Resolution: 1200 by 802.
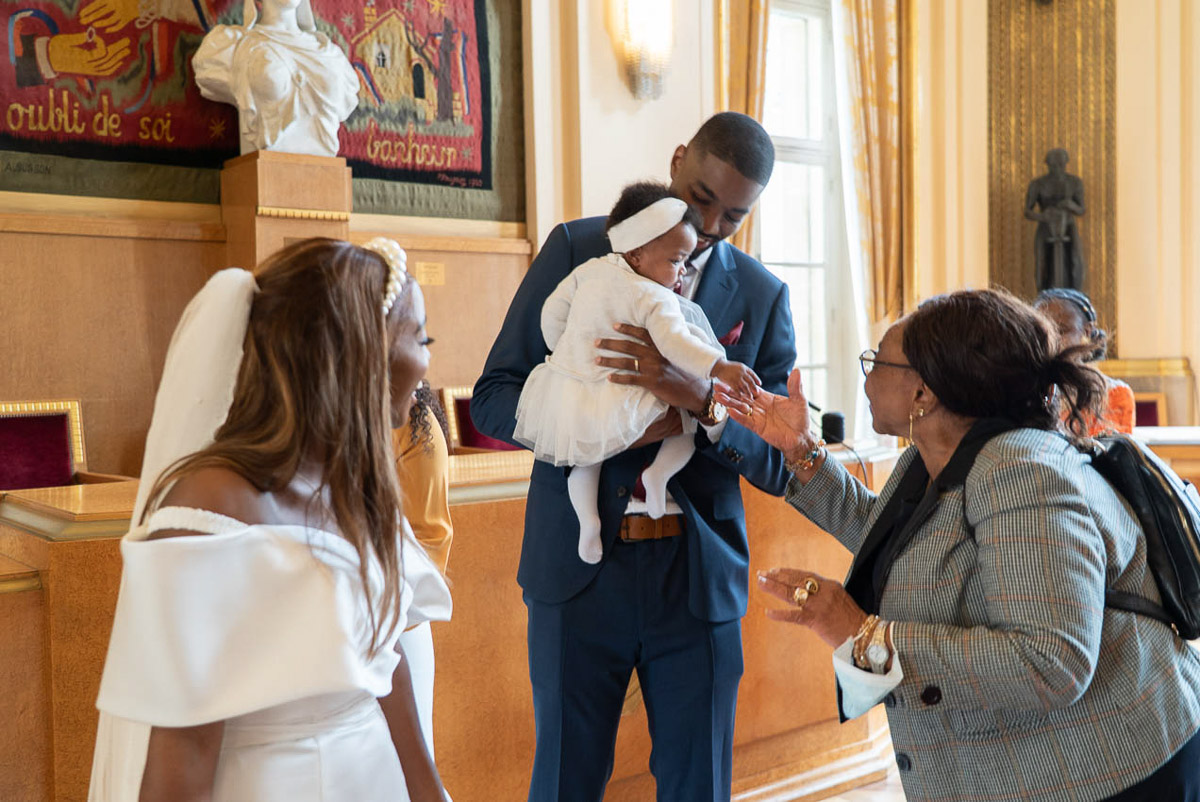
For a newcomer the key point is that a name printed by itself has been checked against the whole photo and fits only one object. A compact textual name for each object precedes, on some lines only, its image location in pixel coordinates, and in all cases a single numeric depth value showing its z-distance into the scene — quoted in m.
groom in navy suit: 2.13
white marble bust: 5.45
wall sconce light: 6.94
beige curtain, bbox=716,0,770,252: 7.66
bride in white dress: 1.25
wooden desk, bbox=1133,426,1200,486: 5.52
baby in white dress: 2.11
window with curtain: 8.48
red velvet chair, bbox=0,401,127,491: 5.04
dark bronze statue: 9.05
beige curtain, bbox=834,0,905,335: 8.50
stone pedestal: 5.45
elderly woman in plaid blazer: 1.65
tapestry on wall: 5.33
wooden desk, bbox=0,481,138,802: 2.14
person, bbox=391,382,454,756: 2.20
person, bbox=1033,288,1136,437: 3.50
